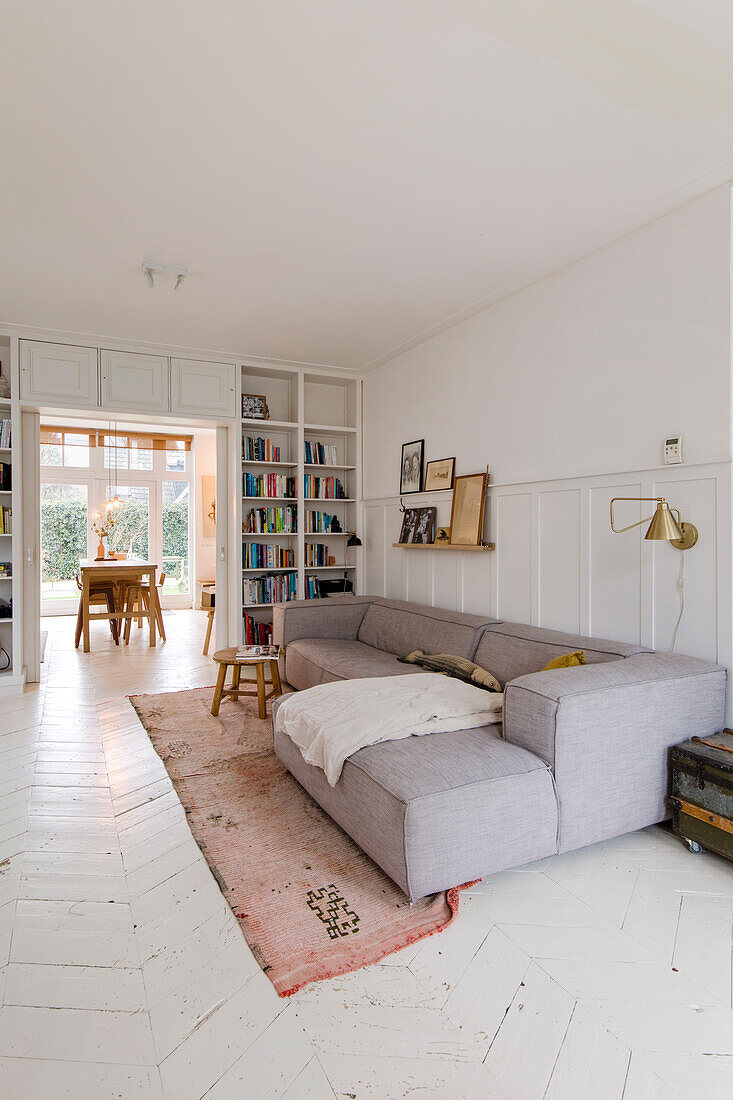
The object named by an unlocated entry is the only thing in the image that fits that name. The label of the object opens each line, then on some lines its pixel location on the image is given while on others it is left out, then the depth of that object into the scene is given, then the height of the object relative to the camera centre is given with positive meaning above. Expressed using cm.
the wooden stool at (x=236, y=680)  395 -84
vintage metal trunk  220 -88
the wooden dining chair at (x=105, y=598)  685 -50
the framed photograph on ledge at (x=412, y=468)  480 +65
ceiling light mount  347 +157
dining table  655 -30
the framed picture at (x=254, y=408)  541 +124
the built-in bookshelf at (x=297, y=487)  544 +57
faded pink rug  182 -113
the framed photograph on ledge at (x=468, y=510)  403 +27
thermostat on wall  276 +44
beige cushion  318 -64
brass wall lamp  261 +9
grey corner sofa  200 -77
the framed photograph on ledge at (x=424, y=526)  462 +18
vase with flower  903 +41
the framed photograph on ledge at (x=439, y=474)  442 +55
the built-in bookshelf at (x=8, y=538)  461 +11
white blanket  246 -68
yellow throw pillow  274 -49
